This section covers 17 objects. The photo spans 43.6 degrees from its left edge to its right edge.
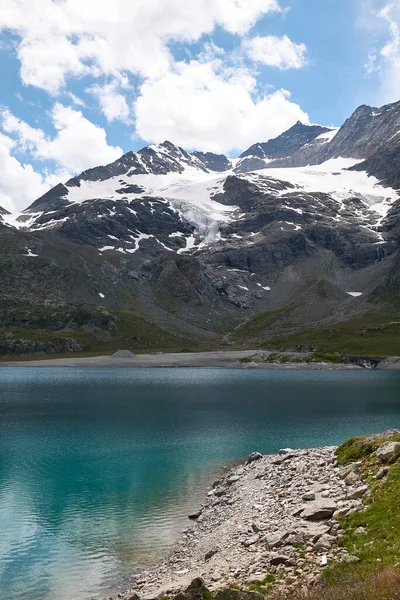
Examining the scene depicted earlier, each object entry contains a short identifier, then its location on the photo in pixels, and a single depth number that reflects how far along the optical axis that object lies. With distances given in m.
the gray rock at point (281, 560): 20.92
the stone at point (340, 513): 25.66
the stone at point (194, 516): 36.06
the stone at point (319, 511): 26.75
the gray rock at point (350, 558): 18.76
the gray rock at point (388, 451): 33.16
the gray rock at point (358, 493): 28.36
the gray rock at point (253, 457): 51.03
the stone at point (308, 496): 31.22
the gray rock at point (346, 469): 34.94
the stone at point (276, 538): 24.14
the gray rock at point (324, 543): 21.48
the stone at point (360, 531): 21.83
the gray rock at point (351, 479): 32.37
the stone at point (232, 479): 43.56
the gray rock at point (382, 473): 30.22
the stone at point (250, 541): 26.12
